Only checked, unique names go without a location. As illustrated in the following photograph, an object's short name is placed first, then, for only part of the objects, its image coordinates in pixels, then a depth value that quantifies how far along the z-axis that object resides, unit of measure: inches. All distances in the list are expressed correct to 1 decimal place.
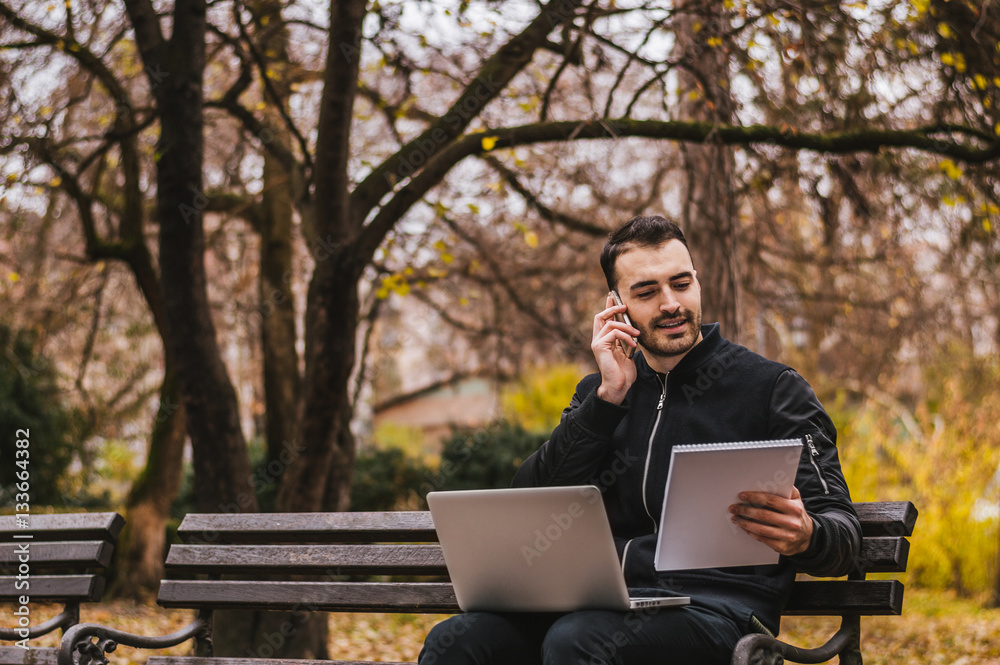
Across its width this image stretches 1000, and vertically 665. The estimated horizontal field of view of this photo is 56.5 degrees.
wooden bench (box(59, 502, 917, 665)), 106.8
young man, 90.9
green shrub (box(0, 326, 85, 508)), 421.4
